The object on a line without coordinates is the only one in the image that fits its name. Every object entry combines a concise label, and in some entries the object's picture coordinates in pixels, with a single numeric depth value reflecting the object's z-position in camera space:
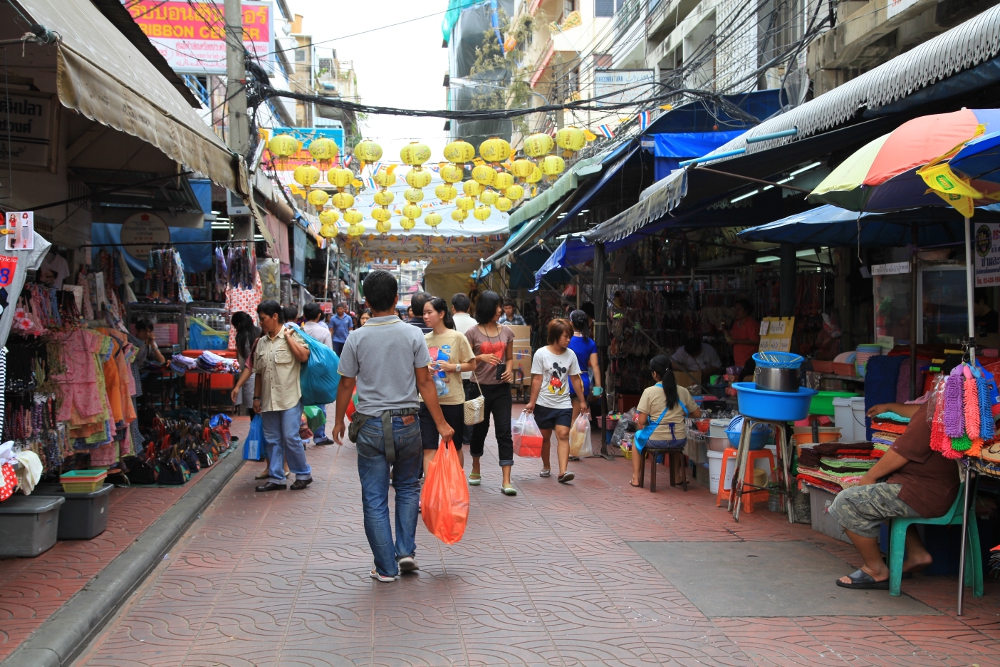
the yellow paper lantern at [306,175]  14.34
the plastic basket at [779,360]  6.50
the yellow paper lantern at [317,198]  16.69
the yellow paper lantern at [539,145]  13.34
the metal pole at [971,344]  4.56
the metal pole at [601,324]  10.27
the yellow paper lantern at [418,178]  15.23
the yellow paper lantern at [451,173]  14.93
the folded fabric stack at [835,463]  5.80
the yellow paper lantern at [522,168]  14.56
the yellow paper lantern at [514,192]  16.17
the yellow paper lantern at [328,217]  17.66
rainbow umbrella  4.17
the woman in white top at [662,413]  7.94
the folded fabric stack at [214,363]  10.23
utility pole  12.03
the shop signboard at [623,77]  15.77
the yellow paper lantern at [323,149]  12.84
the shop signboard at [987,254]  6.08
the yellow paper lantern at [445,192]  15.99
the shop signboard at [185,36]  14.40
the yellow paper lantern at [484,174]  15.20
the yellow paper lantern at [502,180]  16.00
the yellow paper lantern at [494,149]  13.48
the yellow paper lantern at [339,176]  14.72
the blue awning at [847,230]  7.28
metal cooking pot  6.51
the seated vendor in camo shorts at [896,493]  4.77
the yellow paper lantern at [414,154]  13.95
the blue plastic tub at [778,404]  6.46
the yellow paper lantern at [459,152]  13.76
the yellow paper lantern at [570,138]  12.82
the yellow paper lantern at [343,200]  17.03
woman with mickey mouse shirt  8.52
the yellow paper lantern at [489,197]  17.47
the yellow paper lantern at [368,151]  13.05
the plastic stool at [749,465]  7.11
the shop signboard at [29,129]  6.03
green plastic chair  4.84
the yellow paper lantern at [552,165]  13.78
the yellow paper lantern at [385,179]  15.23
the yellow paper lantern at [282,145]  13.06
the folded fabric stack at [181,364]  9.91
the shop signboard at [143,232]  9.61
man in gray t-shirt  5.11
